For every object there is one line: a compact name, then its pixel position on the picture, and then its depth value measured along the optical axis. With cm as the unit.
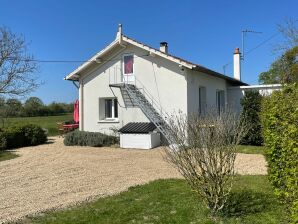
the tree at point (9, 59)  1608
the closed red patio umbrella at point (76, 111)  1643
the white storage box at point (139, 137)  1095
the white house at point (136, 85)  1144
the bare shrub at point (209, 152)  379
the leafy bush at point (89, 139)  1166
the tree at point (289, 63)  1291
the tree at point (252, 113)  1114
